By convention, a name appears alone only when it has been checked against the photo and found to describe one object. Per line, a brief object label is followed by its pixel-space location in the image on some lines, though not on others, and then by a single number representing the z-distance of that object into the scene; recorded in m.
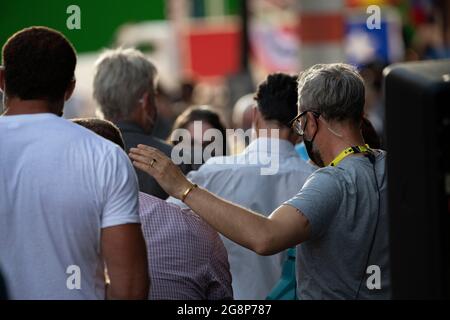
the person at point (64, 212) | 6.82
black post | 37.25
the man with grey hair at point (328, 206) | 7.45
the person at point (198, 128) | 12.79
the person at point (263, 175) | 10.38
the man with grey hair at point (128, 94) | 10.75
